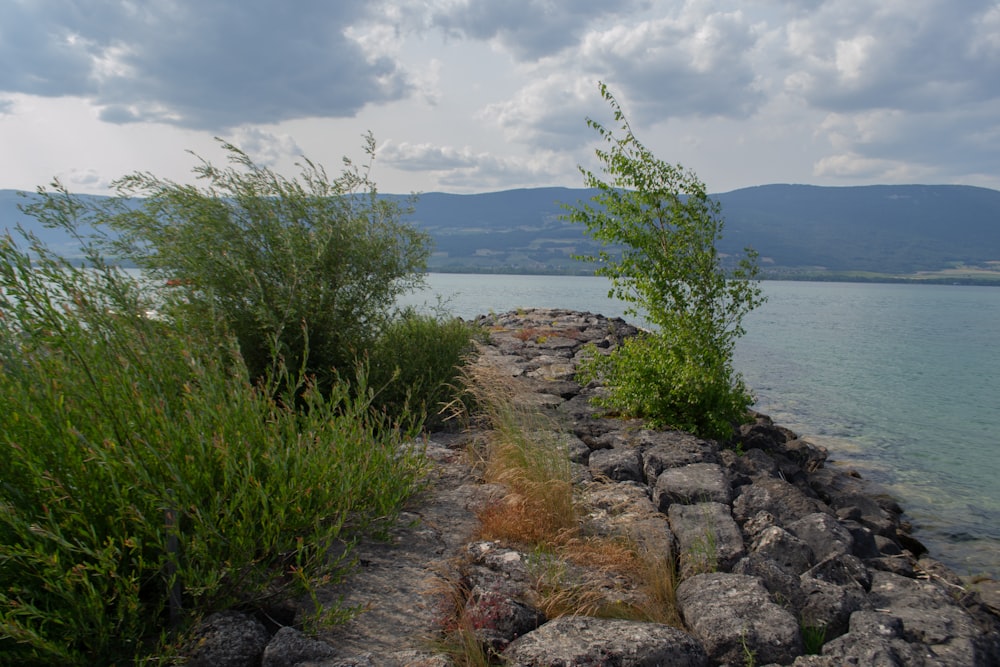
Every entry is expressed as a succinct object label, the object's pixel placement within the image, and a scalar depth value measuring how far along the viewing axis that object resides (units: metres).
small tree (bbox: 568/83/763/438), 8.02
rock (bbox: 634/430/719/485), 6.79
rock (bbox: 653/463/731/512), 5.96
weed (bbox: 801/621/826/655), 3.87
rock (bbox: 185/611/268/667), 3.28
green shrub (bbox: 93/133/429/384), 7.52
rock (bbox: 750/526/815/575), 4.88
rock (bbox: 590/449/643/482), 6.60
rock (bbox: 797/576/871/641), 4.01
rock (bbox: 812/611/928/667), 3.53
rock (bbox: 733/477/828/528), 5.88
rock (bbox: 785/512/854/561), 5.20
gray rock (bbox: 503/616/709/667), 3.34
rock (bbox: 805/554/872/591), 4.58
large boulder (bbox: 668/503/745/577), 4.70
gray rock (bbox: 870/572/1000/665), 3.81
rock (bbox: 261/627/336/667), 3.32
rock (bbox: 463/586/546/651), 3.62
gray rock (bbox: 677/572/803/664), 3.64
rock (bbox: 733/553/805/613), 4.23
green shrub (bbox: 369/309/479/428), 8.37
